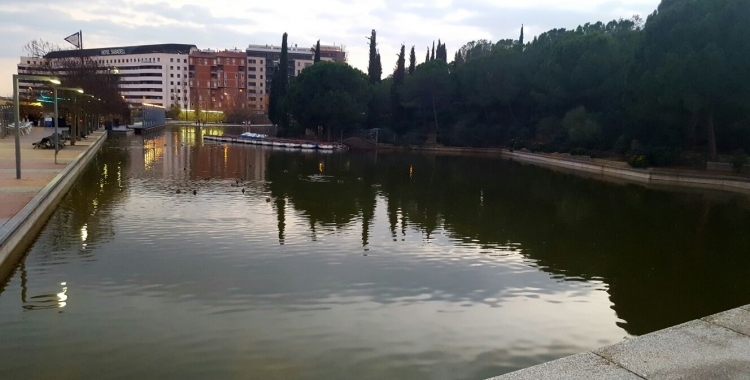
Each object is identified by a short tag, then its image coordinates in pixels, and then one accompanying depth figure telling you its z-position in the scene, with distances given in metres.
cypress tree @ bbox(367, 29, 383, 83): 72.25
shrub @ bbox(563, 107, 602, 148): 40.41
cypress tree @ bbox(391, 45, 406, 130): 62.88
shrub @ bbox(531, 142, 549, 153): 46.66
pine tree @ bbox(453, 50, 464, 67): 67.65
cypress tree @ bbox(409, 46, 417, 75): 69.44
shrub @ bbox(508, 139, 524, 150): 50.62
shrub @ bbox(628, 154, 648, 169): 33.50
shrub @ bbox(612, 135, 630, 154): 37.88
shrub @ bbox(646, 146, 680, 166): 33.16
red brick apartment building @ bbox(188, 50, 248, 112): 134.50
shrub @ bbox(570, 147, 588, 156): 41.46
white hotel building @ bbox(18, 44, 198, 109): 138.12
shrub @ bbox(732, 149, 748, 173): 29.92
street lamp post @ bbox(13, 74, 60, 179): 19.30
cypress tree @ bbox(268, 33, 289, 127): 64.62
